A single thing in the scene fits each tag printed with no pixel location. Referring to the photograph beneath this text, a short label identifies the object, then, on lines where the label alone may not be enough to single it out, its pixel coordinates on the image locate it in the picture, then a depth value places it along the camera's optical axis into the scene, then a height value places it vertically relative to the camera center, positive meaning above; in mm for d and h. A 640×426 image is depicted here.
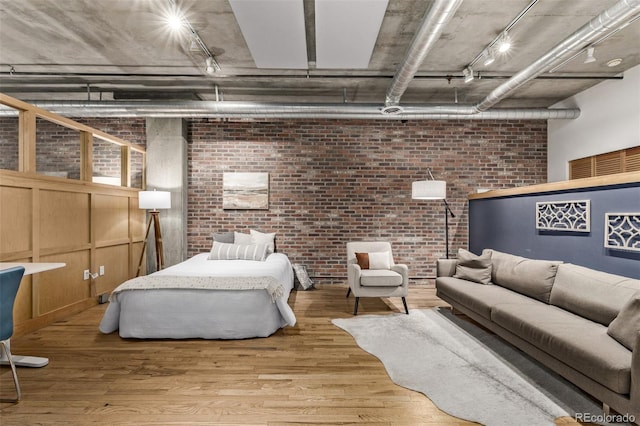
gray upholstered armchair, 4195 -857
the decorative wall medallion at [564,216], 3422 -40
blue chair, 2182 -600
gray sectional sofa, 1968 -876
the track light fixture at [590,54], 3454 +1679
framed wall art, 5914 +382
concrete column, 5684 +660
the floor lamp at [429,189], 5055 +349
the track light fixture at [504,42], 3486 +1815
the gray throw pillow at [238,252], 4887 -609
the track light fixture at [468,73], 4305 +1841
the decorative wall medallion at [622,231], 2836 -170
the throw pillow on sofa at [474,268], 4172 -729
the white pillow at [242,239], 5301 -448
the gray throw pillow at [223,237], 5363 -425
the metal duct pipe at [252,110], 4797 +1511
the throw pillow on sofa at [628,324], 2109 -739
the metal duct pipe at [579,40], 2654 +1618
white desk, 2743 -1259
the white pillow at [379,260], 4699 -706
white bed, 3369 -1045
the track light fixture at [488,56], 3786 +1806
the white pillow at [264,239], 5368 -453
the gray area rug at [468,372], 2174 -1308
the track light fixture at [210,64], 4004 +1820
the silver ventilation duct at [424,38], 2660 +1644
